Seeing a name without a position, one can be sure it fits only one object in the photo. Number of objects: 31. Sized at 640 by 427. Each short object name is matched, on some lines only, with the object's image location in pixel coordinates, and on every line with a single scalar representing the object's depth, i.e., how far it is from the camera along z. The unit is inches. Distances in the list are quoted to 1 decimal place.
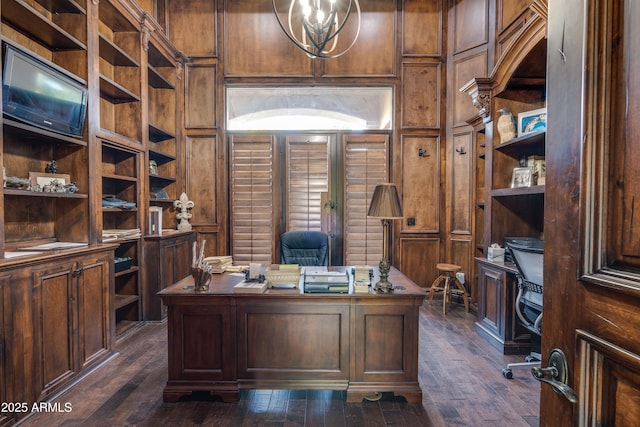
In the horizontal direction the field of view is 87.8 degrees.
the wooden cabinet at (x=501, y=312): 121.7
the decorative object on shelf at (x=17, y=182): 90.6
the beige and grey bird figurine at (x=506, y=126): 127.8
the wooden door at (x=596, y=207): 21.7
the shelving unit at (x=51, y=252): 82.1
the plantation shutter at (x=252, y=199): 192.7
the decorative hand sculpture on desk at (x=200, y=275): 90.3
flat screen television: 84.4
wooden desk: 89.9
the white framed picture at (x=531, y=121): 116.2
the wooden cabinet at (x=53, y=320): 80.0
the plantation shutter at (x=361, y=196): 192.2
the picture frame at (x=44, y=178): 101.0
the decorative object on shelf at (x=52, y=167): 108.2
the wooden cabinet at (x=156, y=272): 150.8
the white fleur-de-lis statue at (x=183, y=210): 180.4
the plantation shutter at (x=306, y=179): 192.1
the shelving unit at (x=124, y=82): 143.3
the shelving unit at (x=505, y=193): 121.9
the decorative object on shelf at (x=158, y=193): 171.8
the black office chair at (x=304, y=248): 136.5
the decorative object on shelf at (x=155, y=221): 154.3
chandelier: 92.9
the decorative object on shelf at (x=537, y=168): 118.4
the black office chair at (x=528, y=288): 97.0
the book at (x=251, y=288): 89.5
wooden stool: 165.6
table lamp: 86.3
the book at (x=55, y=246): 96.7
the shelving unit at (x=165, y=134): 176.9
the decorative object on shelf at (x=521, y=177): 123.3
